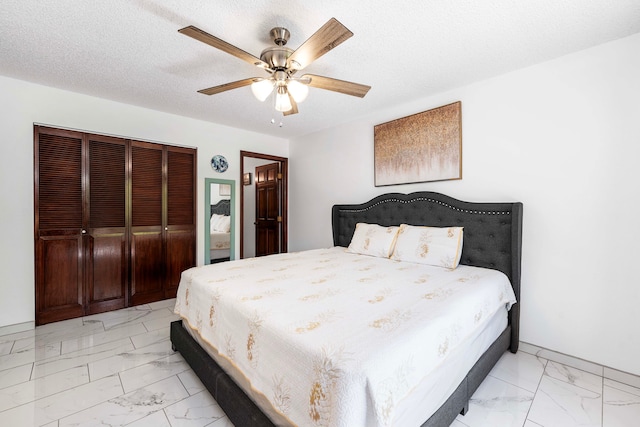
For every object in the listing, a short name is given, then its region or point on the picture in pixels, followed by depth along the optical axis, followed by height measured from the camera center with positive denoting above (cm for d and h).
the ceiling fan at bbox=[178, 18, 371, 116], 150 +94
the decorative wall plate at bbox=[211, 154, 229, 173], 407 +69
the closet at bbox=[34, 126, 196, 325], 292 -14
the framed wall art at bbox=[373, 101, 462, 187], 285 +71
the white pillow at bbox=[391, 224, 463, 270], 249 -35
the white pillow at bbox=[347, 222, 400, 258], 294 -35
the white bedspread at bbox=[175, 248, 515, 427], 100 -56
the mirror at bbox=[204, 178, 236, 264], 405 -16
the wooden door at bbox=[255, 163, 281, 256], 515 +1
